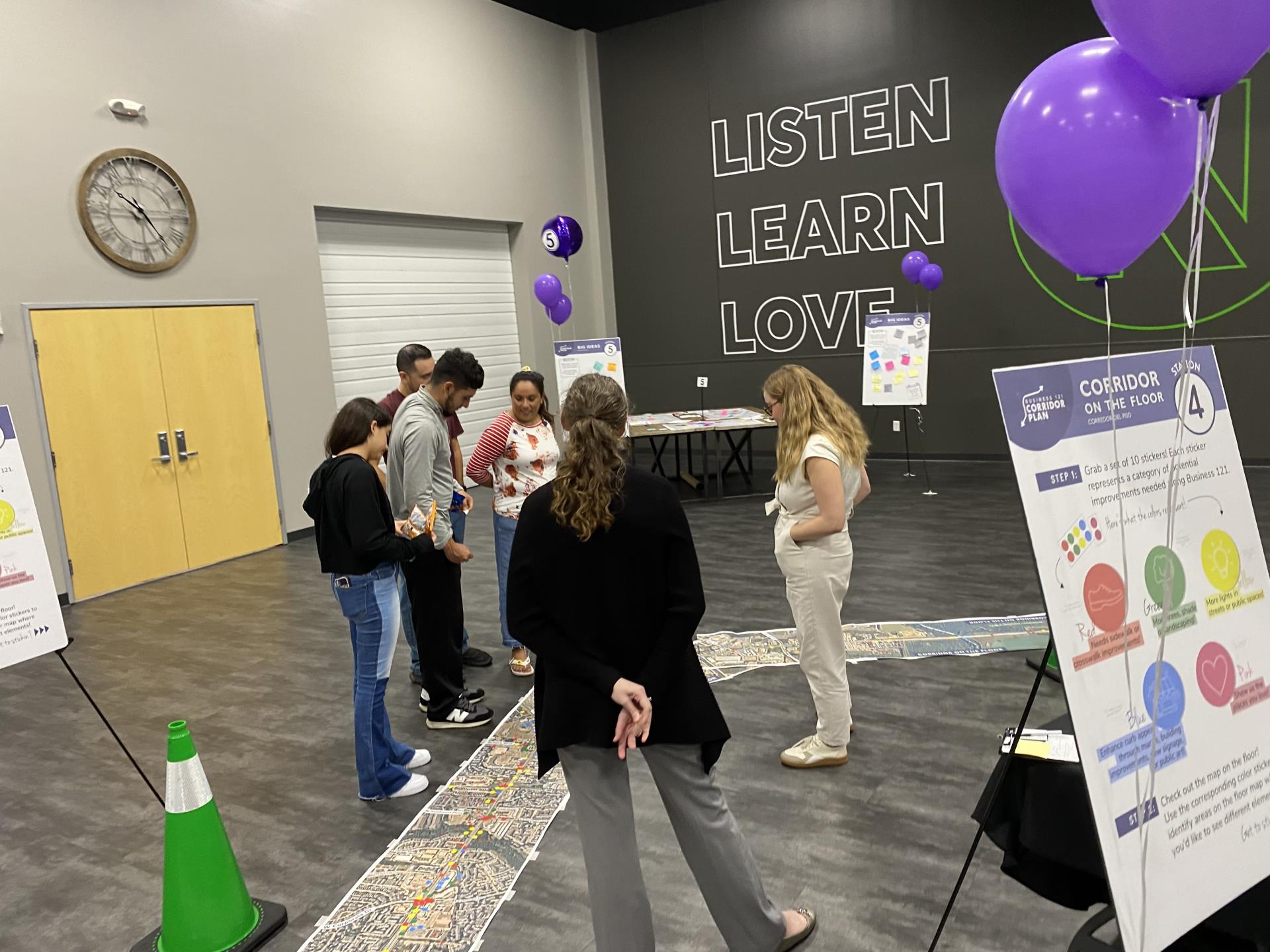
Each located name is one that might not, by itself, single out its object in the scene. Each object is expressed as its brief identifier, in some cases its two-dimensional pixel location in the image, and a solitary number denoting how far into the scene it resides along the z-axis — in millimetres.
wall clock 6391
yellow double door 6297
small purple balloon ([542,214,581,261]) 8938
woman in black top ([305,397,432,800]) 2934
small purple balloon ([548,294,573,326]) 8438
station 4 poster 1555
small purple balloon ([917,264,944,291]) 8758
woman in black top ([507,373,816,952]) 1929
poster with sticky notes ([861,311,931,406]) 8352
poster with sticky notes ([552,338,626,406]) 7676
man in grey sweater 3590
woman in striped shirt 4062
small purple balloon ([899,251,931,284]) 8836
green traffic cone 2426
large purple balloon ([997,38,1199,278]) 1837
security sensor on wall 6488
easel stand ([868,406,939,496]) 9005
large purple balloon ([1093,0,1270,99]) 1625
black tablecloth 1794
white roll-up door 8625
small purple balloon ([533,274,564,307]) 8289
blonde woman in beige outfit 2977
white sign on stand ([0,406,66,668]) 2879
